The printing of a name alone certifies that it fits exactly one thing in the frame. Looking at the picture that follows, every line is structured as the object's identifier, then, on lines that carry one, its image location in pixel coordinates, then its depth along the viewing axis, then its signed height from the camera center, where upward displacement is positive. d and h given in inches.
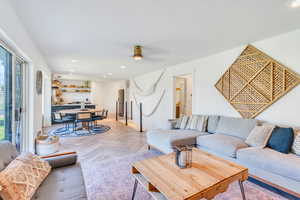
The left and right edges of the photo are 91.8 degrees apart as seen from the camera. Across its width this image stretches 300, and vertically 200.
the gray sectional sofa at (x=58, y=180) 46.9 -30.9
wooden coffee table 47.4 -29.2
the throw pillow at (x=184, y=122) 141.5 -22.3
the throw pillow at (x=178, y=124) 144.9 -24.9
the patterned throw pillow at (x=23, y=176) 40.1 -25.0
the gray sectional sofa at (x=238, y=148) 69.7 -30.9
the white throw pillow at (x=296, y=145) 78.1 -25.1
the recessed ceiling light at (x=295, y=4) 63.7 +43.0
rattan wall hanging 97.0 +13.0
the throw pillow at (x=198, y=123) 132.5 -22.0
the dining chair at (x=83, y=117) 188.4 -23.3
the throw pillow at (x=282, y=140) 81.0 -23.4
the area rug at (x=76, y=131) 187.5 -44.8
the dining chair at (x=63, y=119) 194.4 -27.8
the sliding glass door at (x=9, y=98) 75.9 +0.3
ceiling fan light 116.5 +39.0
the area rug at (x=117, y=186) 71.4 -47.6
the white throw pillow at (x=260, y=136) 89.4 -23.4
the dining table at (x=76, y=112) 190.2 -18.2
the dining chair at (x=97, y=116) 213.2 -25.9
